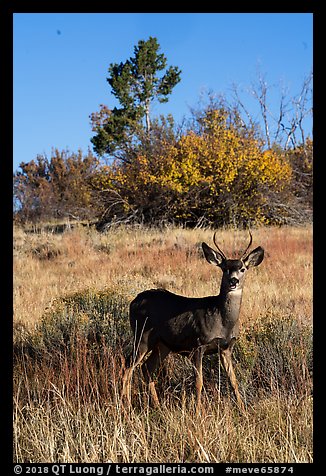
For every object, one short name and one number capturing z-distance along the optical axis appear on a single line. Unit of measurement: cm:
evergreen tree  6150
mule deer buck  944
